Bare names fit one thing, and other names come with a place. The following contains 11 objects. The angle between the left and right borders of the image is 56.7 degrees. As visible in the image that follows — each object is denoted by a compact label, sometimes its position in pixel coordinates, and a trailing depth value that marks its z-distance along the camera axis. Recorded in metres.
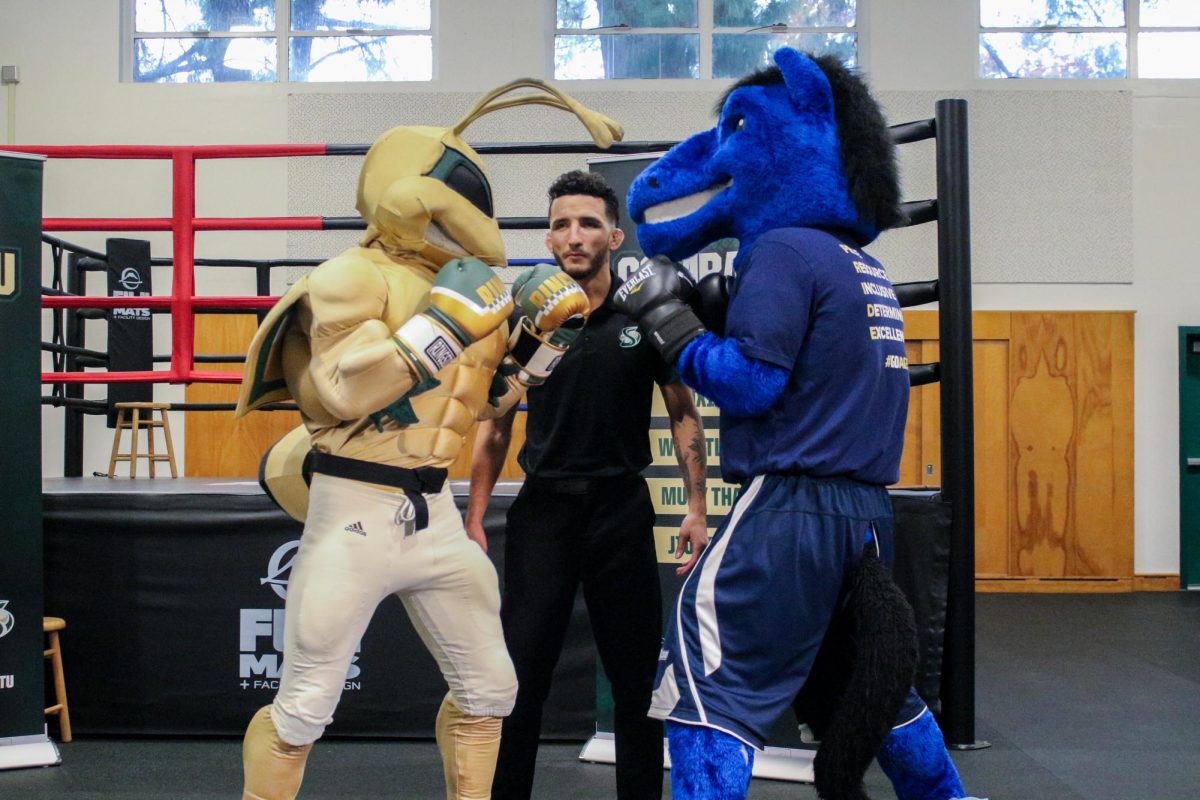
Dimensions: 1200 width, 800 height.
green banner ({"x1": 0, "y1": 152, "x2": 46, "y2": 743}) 3.43
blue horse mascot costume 2.06
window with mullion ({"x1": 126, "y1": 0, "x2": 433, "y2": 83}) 8.75
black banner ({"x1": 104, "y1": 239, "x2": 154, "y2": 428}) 5.62
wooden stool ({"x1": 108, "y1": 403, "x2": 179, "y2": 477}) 7.00
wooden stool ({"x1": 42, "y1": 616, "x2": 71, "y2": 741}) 3.69
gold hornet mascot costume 2.14
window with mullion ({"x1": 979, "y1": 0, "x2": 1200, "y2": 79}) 8.79
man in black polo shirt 2.74
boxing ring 3.78
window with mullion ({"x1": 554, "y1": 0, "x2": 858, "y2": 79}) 8.77
